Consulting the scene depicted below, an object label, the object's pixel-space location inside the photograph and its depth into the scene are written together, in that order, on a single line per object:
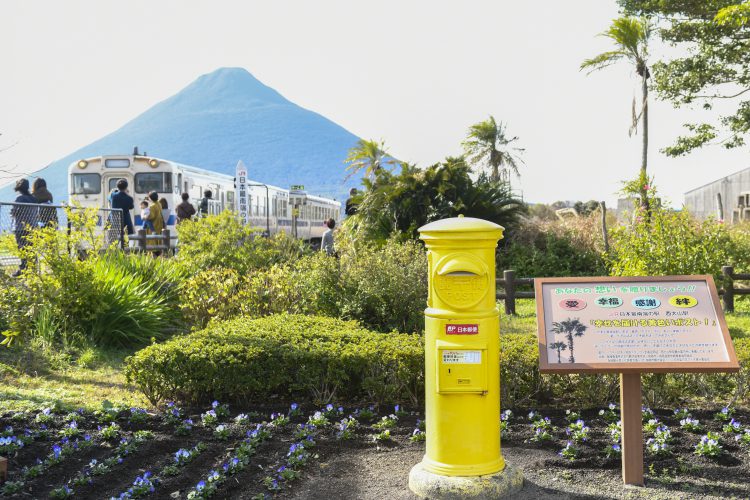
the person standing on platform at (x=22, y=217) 12.29
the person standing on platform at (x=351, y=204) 16.34
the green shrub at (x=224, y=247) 12.06
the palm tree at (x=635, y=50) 32.53
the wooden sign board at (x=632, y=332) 4.52
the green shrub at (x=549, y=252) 17.03
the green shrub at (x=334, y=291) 9.41
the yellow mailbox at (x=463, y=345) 4.45
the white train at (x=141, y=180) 23.03
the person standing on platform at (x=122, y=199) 15.98
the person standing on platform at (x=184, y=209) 17.94
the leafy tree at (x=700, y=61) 24.14
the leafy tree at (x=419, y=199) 14.98
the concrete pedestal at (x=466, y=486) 4.43
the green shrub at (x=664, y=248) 10.12
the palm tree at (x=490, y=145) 47.78
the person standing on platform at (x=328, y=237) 16.07
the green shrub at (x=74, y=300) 9.57
